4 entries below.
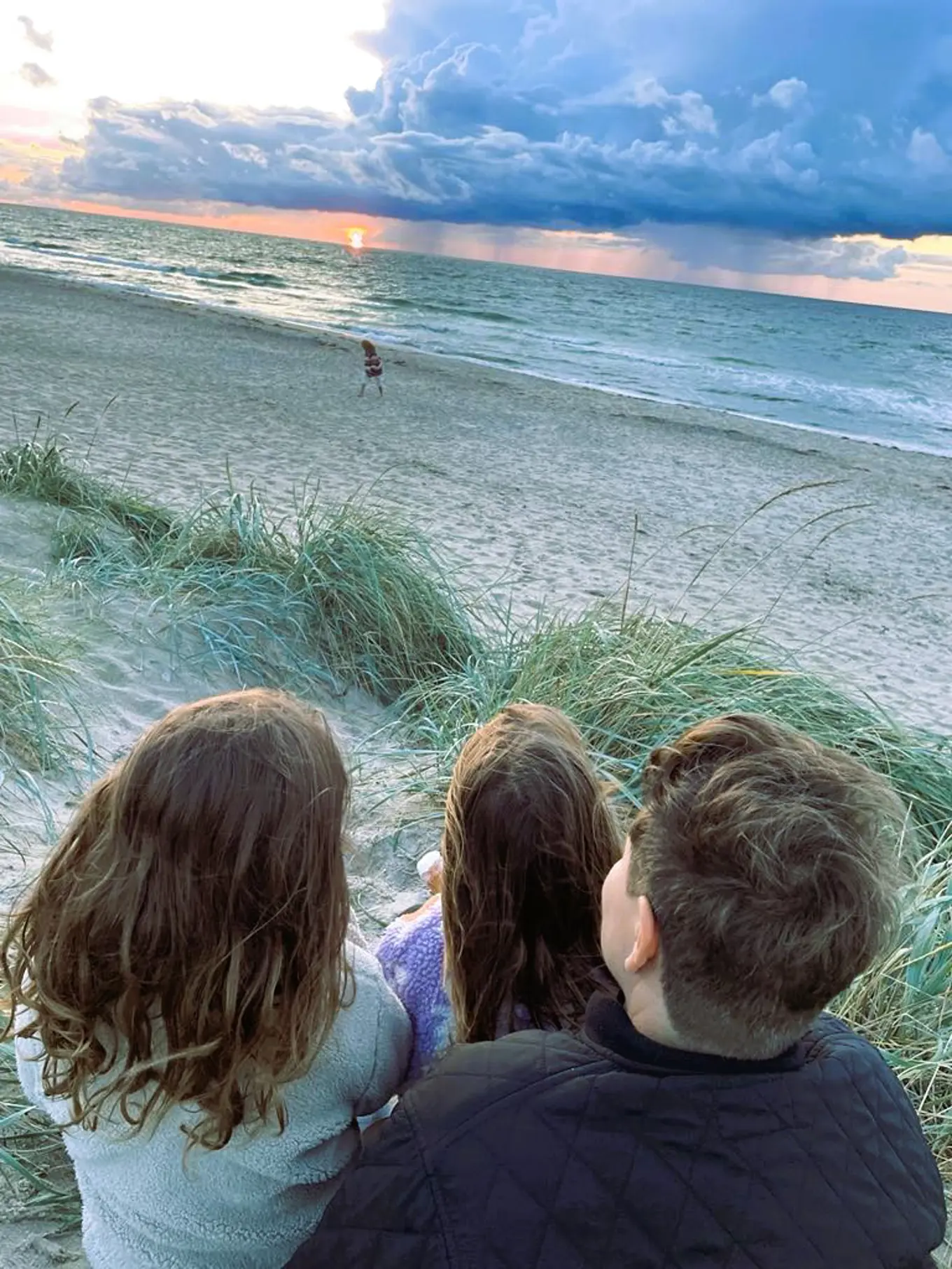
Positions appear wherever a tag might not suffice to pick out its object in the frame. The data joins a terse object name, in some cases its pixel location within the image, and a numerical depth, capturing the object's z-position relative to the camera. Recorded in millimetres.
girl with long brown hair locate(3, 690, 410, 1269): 1176
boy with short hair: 951
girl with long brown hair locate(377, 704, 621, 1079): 1461
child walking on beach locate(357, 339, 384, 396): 13164
